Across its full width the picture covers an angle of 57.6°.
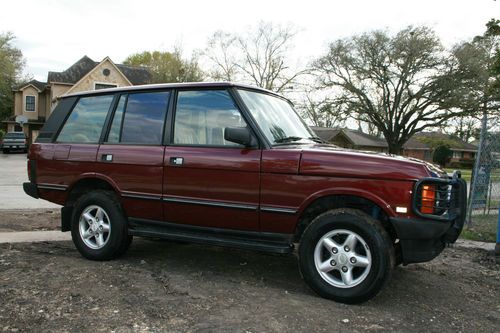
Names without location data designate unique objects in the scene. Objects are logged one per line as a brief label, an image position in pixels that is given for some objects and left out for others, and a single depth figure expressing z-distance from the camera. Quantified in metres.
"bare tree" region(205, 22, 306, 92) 44.34
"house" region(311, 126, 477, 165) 53.84
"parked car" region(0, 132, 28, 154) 34.06
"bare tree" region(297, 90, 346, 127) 38.22
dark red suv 3.93
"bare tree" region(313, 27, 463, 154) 35.47
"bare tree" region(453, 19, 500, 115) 32.96
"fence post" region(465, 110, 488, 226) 7.72
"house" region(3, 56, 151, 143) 37.16
